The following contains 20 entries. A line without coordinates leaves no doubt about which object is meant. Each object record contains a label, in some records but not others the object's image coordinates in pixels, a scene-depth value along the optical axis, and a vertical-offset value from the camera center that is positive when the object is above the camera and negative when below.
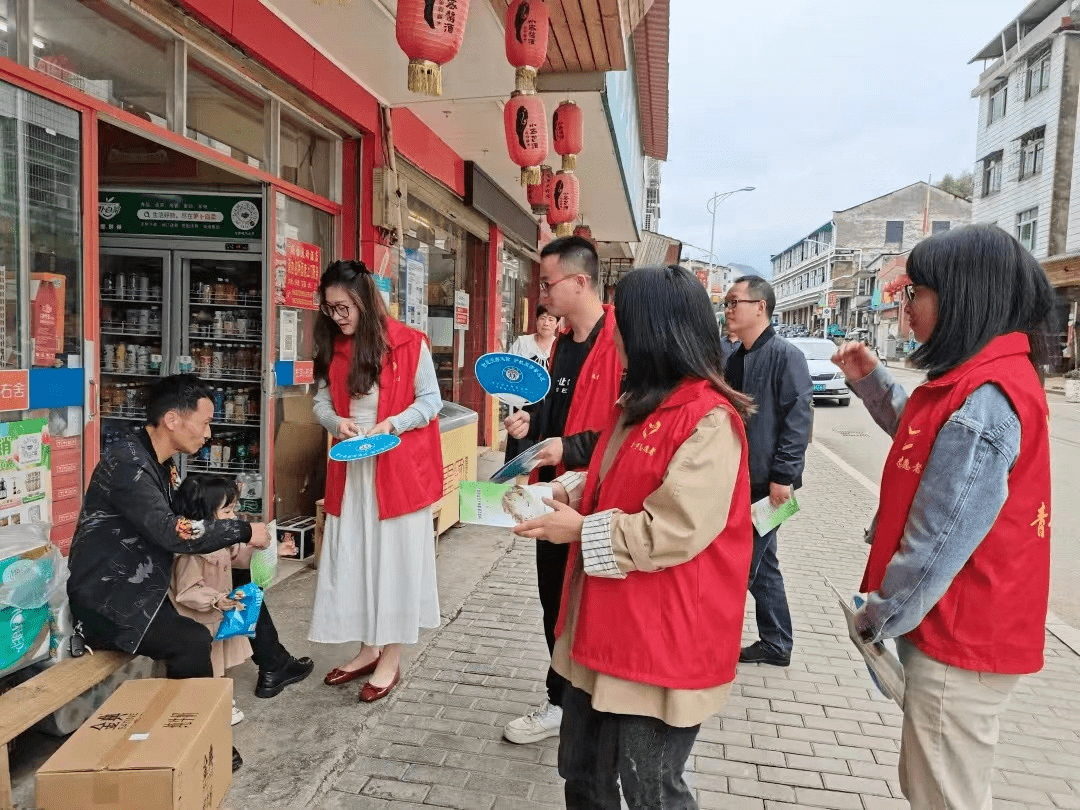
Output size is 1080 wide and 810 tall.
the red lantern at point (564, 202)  6.88 +1.53
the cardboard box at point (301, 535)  5.08 -1.29
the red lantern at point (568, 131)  5.85 +1.89
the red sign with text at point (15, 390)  2.83 -0.19
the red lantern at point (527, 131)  4.79 +1.55
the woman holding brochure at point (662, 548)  1.54 -0.41
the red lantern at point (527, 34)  3.96 +1.79
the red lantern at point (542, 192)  6.73 +1.59
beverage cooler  5.57 +0.10
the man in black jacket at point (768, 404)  3.42 -0.17
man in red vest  2.57 -0.11
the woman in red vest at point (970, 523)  1.54 -0.33
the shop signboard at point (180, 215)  5.13 +0.99
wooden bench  2.12 -1.10
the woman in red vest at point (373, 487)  3.13 -0.58
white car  17.56 -0.12
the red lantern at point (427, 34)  3.11 +1.40
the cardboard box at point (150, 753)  1.85 -1.09
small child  2.73 -0.87
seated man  2.47 -0.68
